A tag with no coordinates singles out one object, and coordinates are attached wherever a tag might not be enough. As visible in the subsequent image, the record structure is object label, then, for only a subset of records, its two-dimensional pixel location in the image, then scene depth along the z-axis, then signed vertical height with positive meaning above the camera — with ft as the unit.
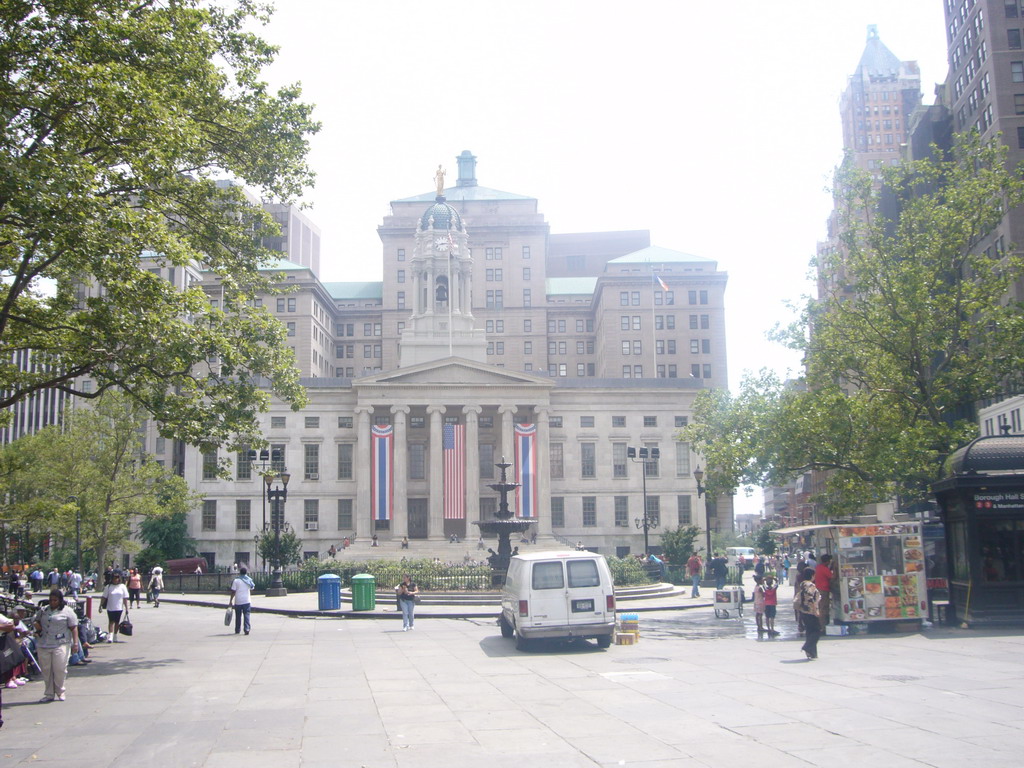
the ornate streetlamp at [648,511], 260.83 +1.33
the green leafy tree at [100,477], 188.54 +10.47
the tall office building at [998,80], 209.67 +97.86
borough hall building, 255.50 +19.80
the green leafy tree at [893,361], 106.63 +17.92
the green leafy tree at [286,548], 173.47 -4.56
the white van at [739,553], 258.67 -11.65
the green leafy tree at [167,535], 248.93 -2.09
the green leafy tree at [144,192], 61.31 +25.10
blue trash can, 111.55 -8.05
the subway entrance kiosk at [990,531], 74.38 -1.85
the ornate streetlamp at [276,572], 139.54 -7.14
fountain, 128.98 -1.25
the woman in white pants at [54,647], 49.98 -6.17
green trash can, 110.11 -8.22
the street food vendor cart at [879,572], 76.33 -5.03
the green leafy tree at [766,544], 308.81 -10.61
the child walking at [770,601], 74.54 -6.95
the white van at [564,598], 68.90 -5.87
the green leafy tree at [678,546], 193.88 -6.37
